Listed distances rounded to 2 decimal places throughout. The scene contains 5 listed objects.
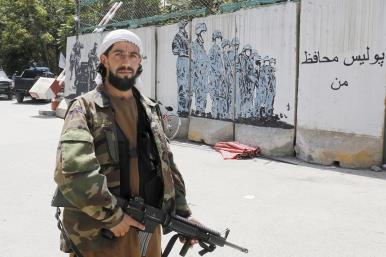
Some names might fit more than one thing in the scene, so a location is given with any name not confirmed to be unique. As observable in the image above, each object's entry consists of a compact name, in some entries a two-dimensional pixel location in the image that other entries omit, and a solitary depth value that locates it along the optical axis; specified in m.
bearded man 2.02
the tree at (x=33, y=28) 28.16
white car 24.08
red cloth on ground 8.69
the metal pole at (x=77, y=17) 16.17
